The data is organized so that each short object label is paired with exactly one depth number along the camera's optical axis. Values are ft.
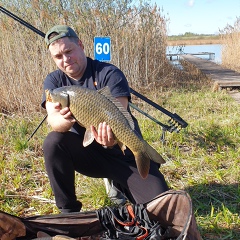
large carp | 5.62
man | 6.63
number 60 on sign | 13.99
